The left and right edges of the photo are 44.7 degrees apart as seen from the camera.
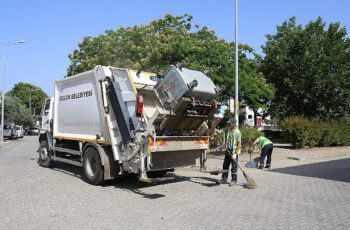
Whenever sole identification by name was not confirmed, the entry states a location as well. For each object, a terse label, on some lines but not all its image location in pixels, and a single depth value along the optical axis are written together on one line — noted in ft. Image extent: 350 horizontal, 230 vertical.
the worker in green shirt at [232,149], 34.14
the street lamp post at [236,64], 55.83
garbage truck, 29.76
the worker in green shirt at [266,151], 47.03
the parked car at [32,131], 225.35
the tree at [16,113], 183.94
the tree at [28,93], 322.34
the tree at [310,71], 105.19
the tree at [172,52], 64.54
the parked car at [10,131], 139.85
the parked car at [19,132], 152.60
